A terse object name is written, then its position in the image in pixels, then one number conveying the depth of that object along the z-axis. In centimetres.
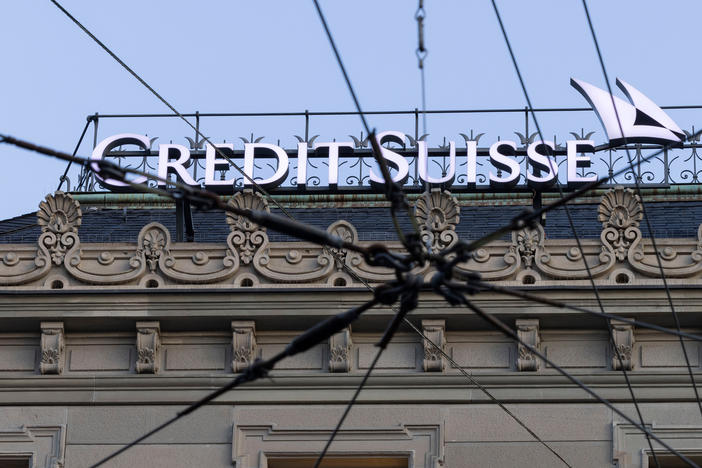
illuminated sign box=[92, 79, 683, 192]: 3125
